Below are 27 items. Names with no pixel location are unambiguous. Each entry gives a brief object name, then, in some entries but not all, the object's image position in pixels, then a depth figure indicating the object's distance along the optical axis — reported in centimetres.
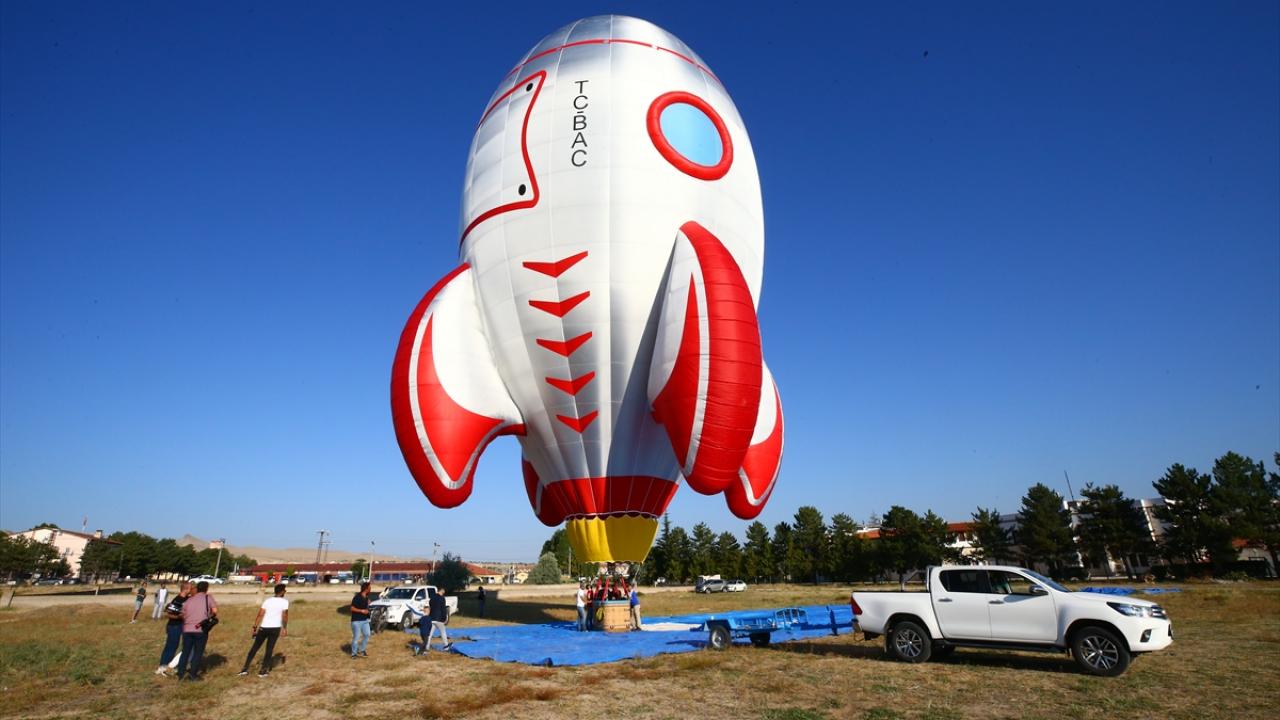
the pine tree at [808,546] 6294
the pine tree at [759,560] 6662
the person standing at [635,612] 1753
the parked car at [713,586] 5197
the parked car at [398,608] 1888
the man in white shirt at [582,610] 1797
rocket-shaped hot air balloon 1608
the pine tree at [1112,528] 4666
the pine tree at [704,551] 6906
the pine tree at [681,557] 7119
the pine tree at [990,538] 5325
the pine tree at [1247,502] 4312
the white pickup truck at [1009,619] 878
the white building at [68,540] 10725
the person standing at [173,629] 997
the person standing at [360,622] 1230
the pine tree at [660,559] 7406
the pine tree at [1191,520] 4312
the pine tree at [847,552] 5766
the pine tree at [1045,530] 4919
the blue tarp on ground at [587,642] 1230
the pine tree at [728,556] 6688
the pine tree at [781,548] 6744
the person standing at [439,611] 1419
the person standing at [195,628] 966
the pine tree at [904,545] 5294
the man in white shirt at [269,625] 1005
